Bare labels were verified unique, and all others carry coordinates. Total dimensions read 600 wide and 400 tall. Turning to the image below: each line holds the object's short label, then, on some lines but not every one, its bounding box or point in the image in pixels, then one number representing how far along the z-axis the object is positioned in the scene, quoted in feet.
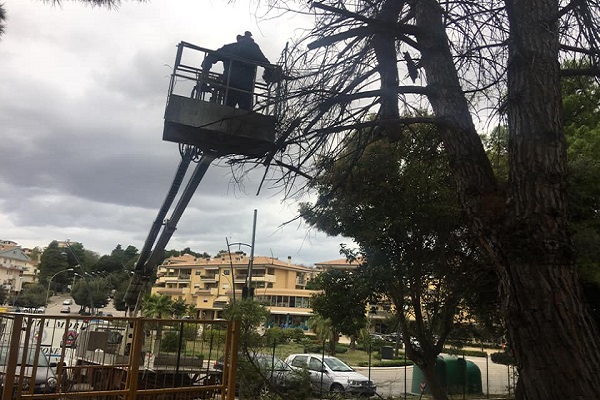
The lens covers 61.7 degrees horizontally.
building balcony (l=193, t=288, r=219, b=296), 277.03
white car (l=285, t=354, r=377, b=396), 55.93
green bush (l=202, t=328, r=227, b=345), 34.42
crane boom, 37.14
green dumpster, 58.75
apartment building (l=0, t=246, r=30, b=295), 323.37
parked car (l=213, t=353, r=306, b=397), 34.04
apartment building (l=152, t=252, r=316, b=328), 238.07
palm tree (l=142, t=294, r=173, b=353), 153.07
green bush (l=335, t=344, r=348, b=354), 145.89
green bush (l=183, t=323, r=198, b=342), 34.97
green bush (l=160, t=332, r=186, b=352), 40.00
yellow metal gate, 23.03
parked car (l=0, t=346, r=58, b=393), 25.30
